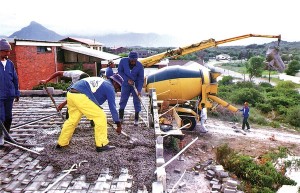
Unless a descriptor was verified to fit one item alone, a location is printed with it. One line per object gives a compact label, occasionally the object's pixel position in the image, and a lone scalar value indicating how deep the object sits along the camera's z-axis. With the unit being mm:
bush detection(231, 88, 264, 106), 26255
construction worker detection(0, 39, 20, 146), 5538
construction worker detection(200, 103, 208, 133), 14745
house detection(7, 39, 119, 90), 16906
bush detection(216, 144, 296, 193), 9516
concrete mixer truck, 14047
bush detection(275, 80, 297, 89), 35350
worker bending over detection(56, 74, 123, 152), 5121
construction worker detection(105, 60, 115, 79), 10125
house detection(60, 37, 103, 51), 38581
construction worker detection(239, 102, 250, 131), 15322
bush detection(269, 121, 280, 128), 18875
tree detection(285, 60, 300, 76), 56688
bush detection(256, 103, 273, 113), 24125
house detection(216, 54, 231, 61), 111312
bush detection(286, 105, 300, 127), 19875
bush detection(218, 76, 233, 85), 38394
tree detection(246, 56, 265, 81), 43250
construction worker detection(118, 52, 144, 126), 6969
